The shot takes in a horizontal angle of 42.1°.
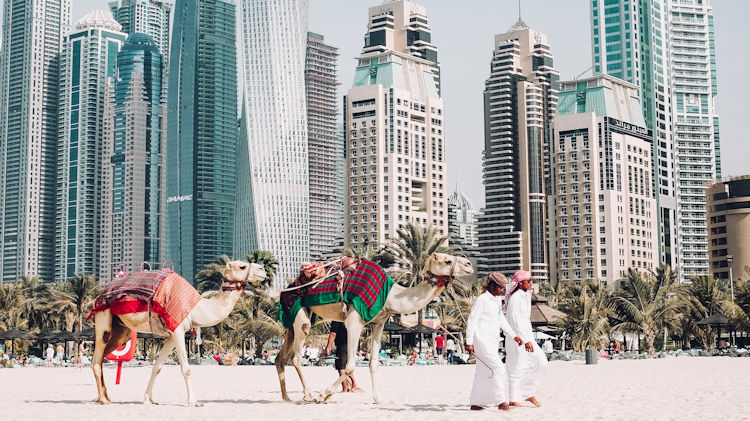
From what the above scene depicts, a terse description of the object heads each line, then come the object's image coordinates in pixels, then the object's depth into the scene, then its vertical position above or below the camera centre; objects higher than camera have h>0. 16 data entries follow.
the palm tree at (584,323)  47.72 -2.90
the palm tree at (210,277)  72.44 -0.55
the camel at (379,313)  15.40 -0.71
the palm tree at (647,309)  50.03 -2.41
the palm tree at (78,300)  61.31 -1.76
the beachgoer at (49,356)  47.56 -4.09
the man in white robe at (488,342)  14.41 -1.15
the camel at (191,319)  15.86 -0.80
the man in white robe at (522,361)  14.92 -1.48
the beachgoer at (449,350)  44.84 -4.21
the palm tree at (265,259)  75.19 +0.79
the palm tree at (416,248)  52.22 +1.01
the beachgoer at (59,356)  49.69 -4.34
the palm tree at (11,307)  63.59 -2.31
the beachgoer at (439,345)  46.08 -3.76
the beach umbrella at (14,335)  50.38 -3.23
